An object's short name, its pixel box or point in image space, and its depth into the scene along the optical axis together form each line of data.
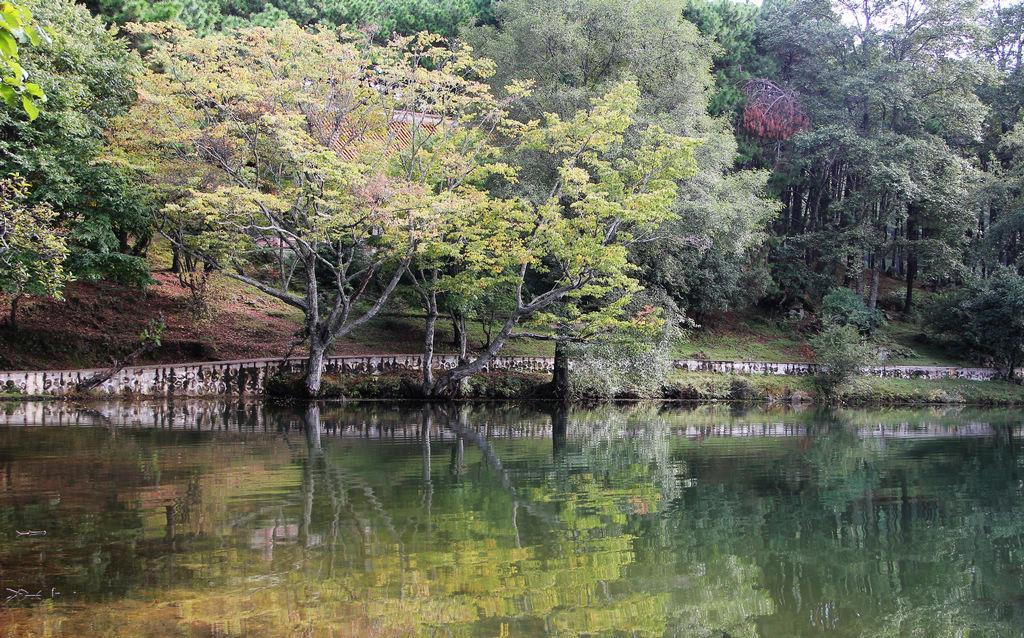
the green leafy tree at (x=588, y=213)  21.34
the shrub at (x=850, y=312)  32.72
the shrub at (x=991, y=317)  30.33
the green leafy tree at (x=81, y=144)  19.73
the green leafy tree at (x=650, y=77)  25.78
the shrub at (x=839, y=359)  28.39
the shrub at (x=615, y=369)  24.53
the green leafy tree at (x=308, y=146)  19.23
